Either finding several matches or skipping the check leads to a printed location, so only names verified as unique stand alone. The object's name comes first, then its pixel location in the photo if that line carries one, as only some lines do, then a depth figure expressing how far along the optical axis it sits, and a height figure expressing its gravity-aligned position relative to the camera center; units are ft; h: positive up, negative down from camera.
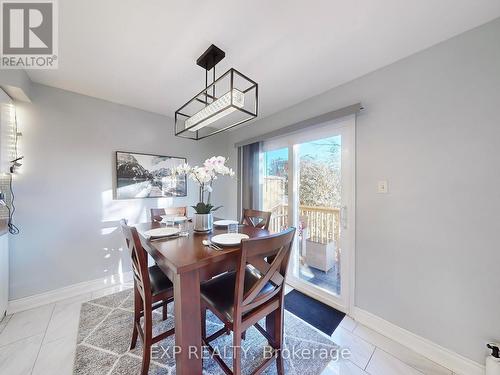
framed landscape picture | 8.29 +0.44
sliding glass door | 6.54 -0.68
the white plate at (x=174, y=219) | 6.12 -1.11
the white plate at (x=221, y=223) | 6.04 -1.23
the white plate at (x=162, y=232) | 4.61 -1.19
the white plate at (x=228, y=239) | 4.05 -1.23
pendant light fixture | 4.38 +2.13
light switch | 5.61 -0.02
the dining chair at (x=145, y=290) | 3.81 -2.38
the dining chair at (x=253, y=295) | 3.26 -2.34
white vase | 5.29 -1.02
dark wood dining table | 3.18 -1.72
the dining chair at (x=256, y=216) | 6.60 -1.14
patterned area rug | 4.36 -4.22
